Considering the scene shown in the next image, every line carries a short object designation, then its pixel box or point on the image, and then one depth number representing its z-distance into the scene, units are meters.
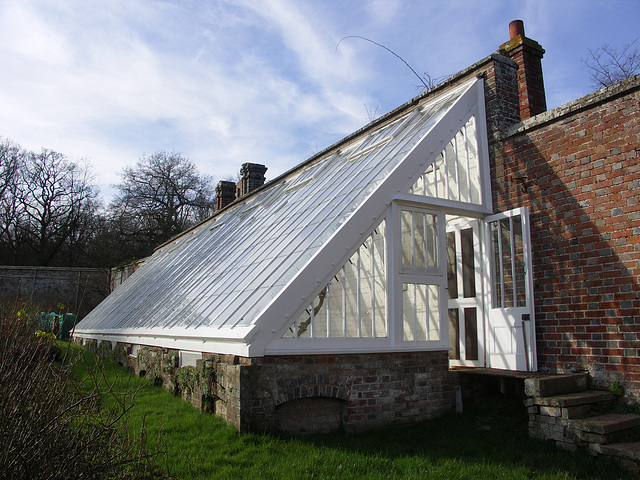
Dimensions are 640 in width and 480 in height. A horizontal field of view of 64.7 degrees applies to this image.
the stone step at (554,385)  5.44
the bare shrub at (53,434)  2.98
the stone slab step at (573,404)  5.18
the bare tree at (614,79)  18.24
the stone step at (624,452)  4.43
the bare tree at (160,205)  34.03
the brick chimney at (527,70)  7.81
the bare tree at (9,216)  32.25
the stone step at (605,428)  4.80
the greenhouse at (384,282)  5.73
